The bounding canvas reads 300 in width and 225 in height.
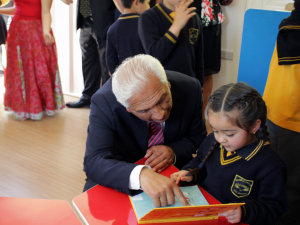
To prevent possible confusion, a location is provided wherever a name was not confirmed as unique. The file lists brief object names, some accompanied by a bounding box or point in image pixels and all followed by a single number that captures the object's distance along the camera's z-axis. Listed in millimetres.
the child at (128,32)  2350
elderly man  1060
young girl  1008
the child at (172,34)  1992
